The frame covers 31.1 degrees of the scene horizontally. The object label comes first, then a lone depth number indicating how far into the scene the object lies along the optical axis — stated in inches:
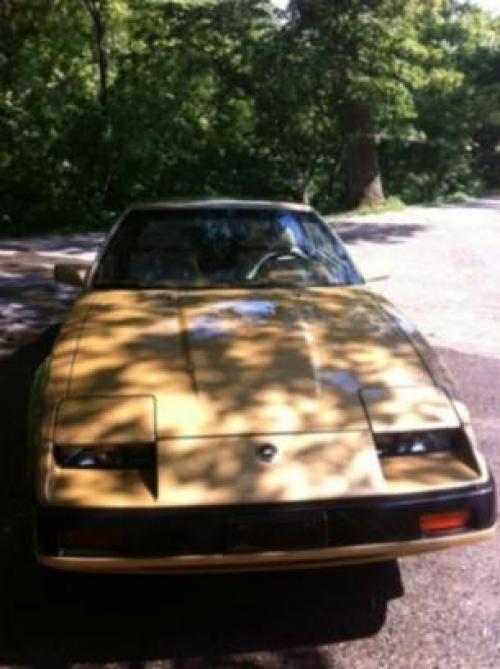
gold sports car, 111.2
